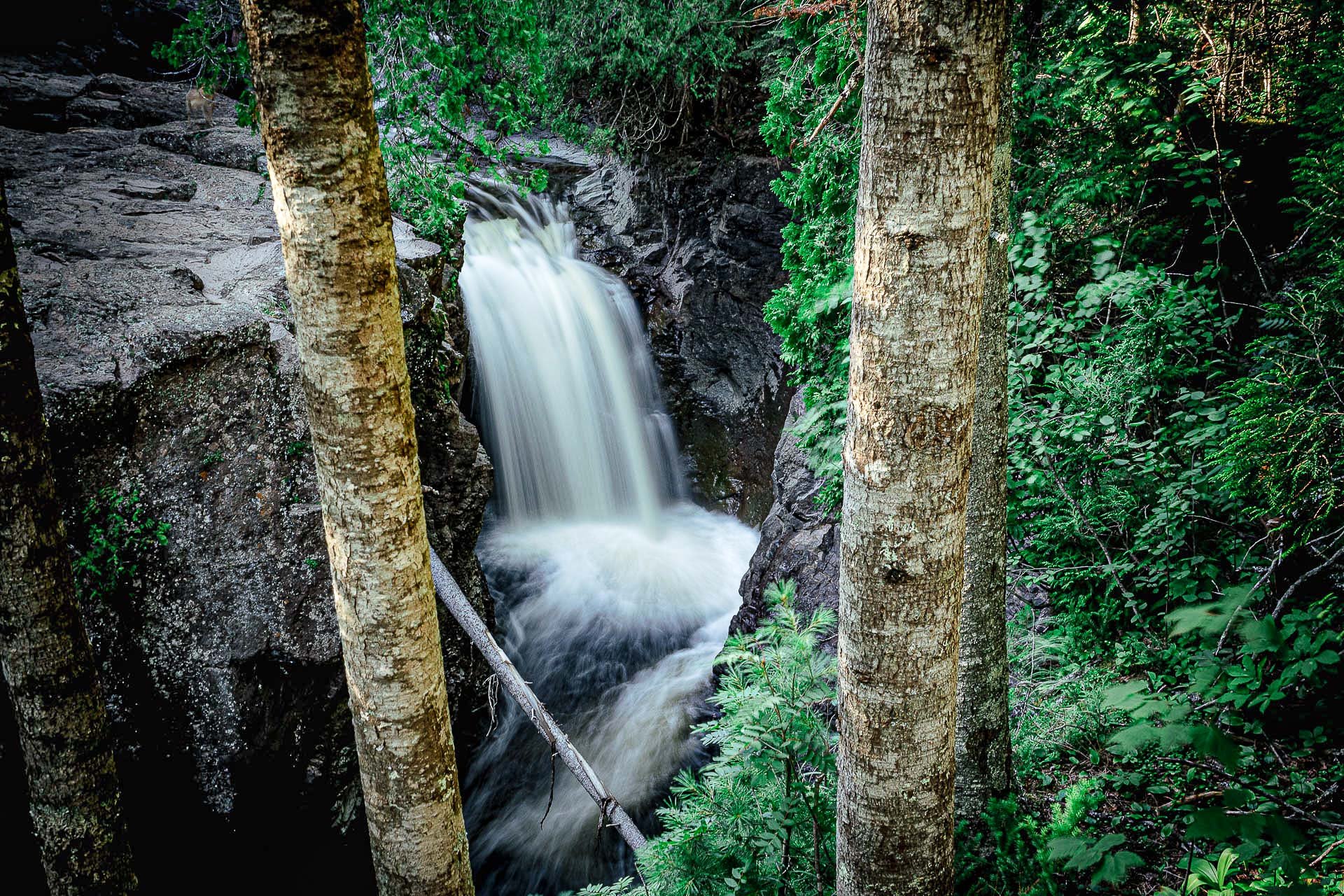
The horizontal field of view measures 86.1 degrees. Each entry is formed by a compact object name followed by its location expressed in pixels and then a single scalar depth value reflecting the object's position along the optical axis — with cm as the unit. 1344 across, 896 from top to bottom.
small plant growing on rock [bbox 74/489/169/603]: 407
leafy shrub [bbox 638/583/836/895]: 291
